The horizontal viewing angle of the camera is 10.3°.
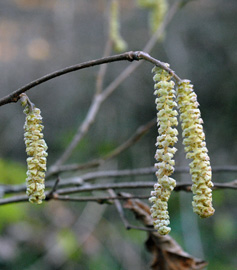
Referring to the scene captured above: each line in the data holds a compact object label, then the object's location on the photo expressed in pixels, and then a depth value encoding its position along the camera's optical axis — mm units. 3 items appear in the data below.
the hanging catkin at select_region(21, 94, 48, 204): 511
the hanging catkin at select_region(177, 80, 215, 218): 502
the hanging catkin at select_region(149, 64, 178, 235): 501
